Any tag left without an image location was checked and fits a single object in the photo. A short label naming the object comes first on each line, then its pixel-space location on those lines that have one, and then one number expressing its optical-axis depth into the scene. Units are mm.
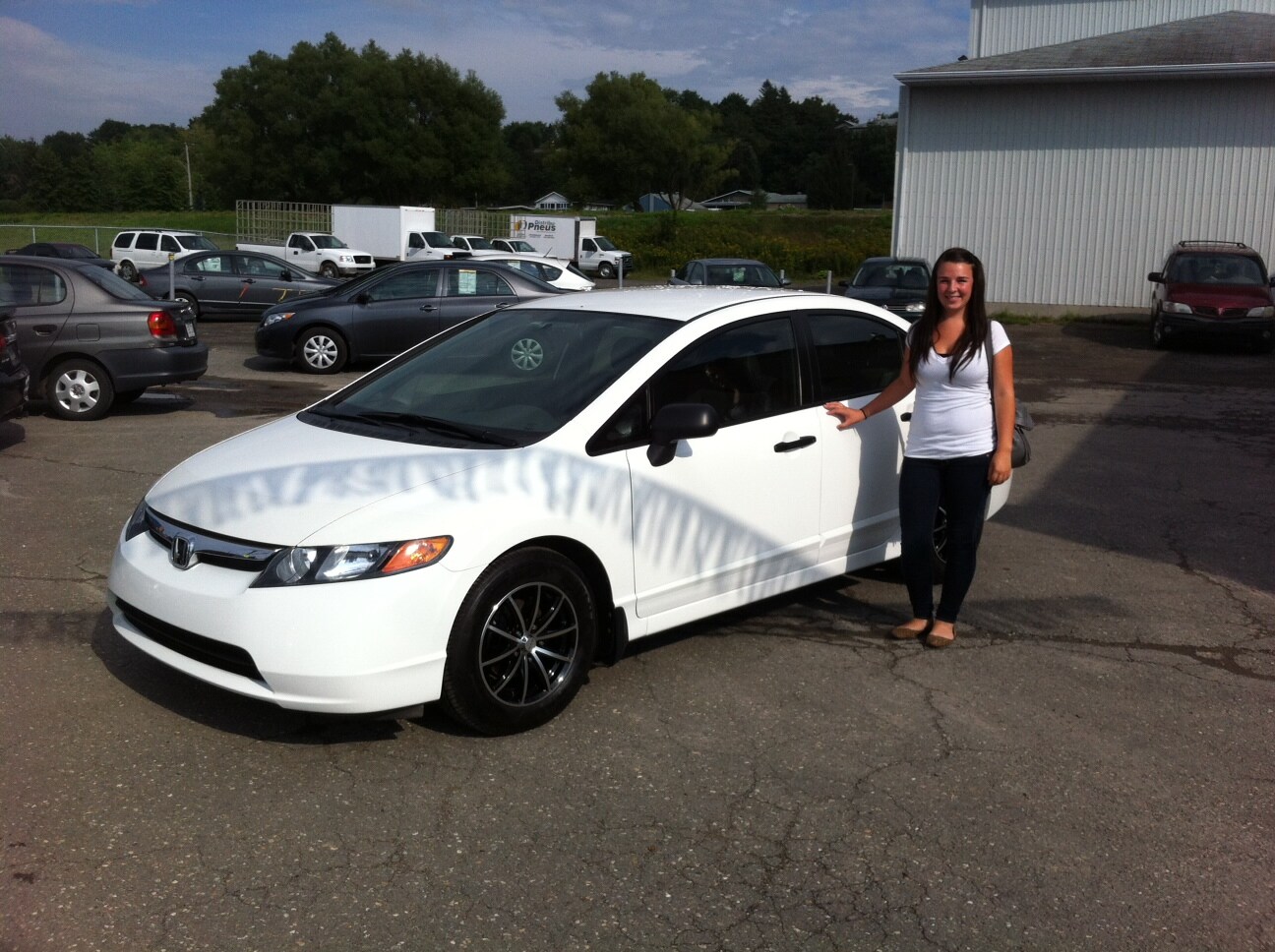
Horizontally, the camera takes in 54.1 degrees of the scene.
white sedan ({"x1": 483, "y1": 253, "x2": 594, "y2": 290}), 24242
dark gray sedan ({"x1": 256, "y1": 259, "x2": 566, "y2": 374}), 15781
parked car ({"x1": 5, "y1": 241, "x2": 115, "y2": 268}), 30859
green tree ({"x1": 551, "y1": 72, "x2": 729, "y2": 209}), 84312
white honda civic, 4152
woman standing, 5316
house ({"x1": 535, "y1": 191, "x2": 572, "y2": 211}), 126875
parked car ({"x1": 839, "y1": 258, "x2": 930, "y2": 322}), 18344
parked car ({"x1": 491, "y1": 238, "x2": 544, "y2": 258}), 44750
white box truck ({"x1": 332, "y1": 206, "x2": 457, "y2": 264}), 45562
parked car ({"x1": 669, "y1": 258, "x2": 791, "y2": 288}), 21422
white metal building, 25016
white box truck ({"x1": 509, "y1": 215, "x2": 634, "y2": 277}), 47938
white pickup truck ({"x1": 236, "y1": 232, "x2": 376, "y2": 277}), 40750
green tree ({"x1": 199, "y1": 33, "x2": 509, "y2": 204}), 71062
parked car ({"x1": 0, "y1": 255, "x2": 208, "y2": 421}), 11500
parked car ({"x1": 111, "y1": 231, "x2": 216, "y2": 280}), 35844
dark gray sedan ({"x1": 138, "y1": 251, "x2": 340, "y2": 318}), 24750
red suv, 19891
